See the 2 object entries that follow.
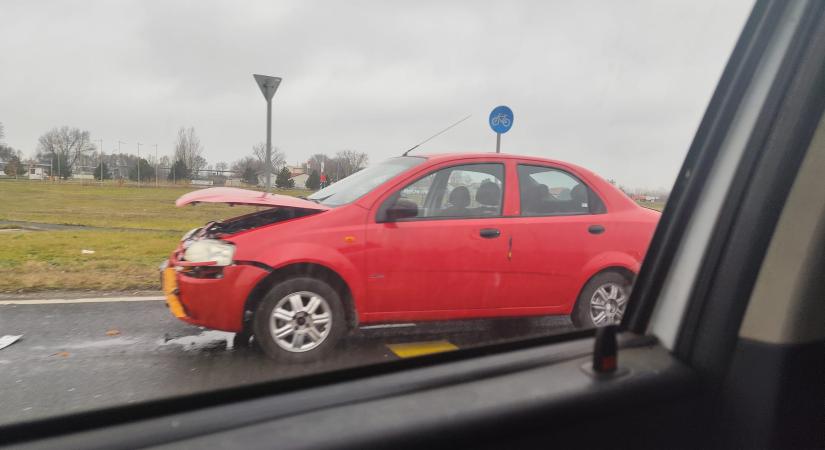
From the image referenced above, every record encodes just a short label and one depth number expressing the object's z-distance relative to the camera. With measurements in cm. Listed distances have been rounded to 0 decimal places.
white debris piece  274
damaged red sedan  333
